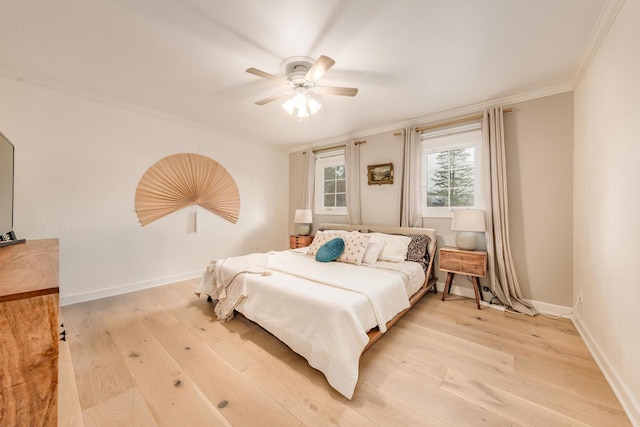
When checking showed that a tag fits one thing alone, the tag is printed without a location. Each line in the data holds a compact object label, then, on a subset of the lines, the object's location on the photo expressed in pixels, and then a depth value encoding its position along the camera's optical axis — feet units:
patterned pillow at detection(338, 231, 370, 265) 9.00
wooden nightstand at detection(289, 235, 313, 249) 14.21
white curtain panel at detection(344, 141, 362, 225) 12.87
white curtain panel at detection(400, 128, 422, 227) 10.75
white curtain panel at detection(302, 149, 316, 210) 14.99
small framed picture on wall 11.77
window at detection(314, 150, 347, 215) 14.20
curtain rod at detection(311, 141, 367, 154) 12.95
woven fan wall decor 10.49
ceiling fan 6.25
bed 5.02
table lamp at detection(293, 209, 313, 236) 14.10
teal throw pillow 9.14
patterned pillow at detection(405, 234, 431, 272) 9.57
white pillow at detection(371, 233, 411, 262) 9.34
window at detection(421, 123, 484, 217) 9.75
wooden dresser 2.30
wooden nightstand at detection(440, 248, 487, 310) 8.50
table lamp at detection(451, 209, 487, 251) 8.50
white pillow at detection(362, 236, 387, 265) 9.11
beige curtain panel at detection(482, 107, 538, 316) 8.66
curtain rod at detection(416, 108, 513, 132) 8.96
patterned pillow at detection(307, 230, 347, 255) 10.42
